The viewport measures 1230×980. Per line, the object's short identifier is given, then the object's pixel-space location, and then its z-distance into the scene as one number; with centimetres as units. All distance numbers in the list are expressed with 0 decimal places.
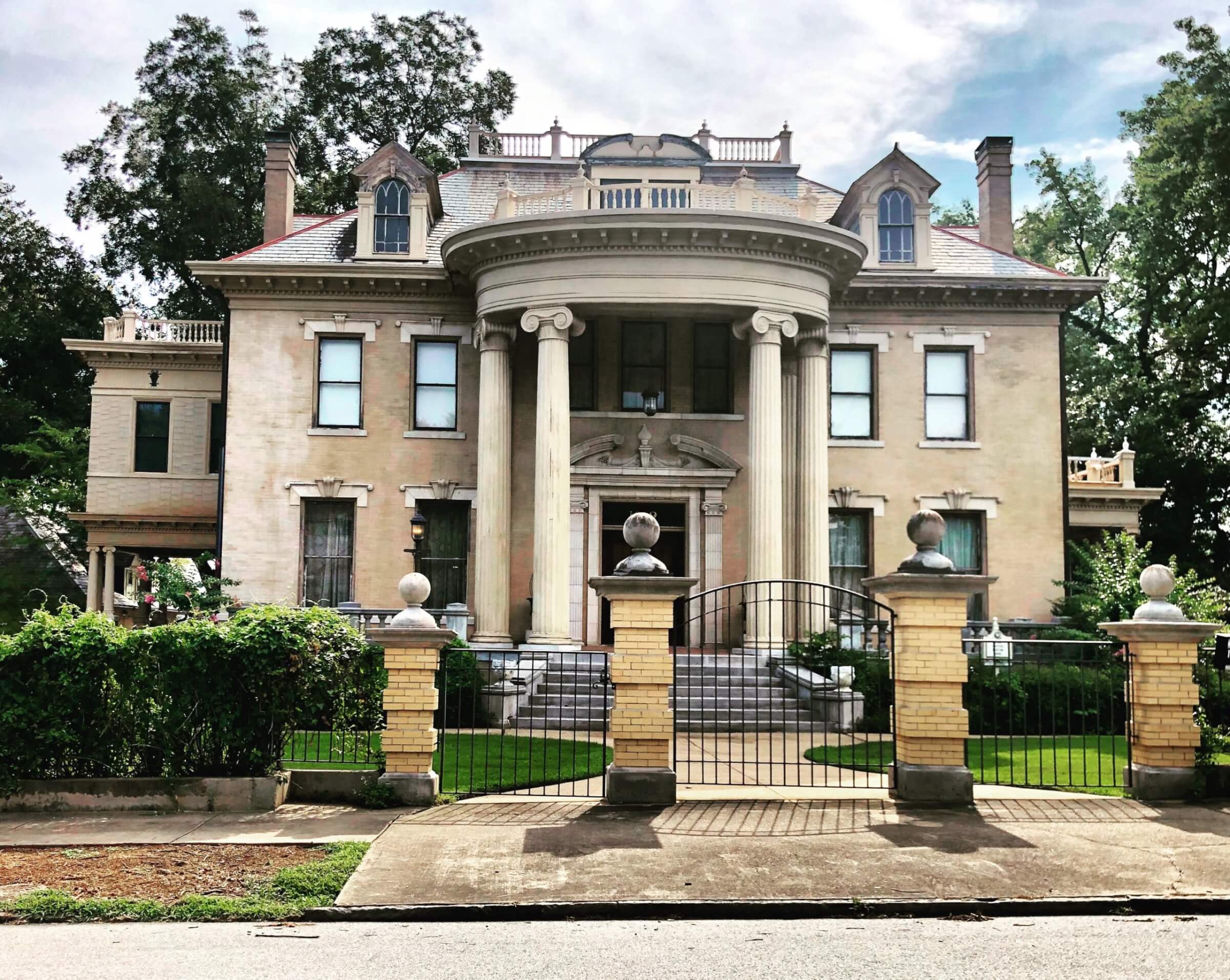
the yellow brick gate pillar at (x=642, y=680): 1152
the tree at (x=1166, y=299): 3127
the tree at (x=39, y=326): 4344
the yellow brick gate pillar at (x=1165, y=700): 1175
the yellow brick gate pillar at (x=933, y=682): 1148
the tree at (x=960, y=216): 4762
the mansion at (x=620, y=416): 2417
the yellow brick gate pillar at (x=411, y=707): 1152
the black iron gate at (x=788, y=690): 1393
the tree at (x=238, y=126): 4119
